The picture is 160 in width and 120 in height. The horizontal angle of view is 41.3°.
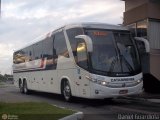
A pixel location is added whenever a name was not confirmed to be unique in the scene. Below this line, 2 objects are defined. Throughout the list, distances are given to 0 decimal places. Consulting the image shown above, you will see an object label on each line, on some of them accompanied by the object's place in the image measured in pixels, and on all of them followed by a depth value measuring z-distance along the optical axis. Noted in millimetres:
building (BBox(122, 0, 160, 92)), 12200
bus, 8680
